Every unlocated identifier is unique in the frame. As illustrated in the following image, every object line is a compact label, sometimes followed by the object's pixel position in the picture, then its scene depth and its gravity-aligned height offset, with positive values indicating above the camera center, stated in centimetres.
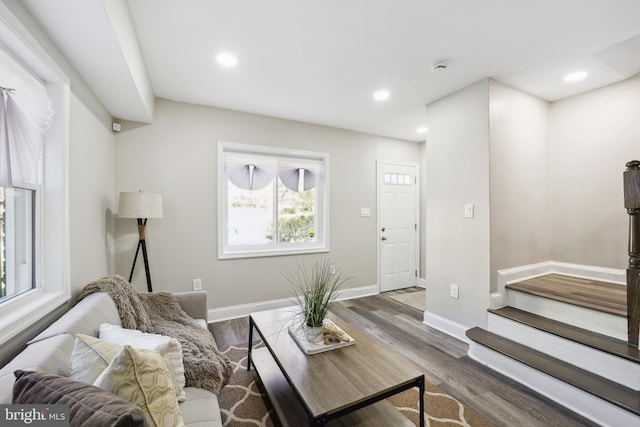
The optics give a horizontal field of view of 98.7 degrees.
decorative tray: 160 -78
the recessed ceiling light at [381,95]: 286 +128
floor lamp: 247 +9
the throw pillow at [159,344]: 113 -54
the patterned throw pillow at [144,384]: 82 -53
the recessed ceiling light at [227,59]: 220 +128
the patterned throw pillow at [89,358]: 93 -50
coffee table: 121 -80
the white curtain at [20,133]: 125 +41
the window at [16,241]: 135 -13
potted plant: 167 -57
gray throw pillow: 60 -45
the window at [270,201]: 337 +19
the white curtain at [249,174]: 339 +52
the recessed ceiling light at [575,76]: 247 +126
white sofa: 89 -49
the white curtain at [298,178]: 372 +51
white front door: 433 -16
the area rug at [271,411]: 165 -124
